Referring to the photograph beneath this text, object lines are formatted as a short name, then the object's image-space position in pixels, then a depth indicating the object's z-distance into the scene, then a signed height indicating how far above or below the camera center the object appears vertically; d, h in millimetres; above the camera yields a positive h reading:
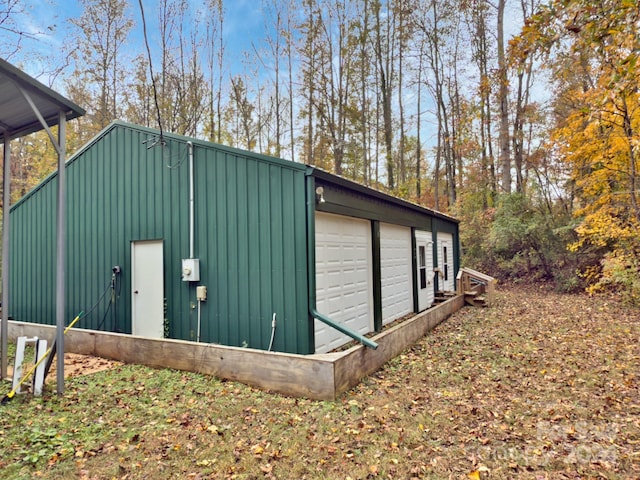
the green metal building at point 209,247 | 4914 +131
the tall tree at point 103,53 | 13133 +7757
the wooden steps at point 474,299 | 10025 -1358
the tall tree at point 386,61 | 17062 +9167
